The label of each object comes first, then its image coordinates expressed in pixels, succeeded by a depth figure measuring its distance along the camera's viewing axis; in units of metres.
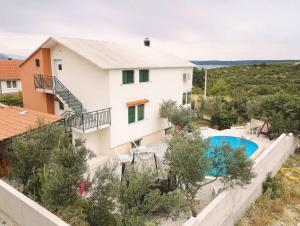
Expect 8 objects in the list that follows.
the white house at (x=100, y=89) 14.92
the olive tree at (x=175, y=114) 19.28
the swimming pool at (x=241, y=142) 18.81
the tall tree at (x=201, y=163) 8.39
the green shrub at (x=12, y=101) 27.69
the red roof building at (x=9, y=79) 37.17
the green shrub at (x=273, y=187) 12.51
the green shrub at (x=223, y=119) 24.53
